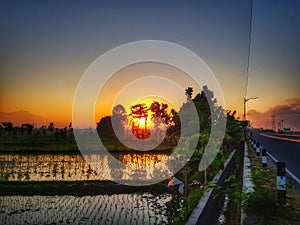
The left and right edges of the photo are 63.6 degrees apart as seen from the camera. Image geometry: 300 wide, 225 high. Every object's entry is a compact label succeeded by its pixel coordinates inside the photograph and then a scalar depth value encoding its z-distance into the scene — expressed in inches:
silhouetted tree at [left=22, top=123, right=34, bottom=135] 2017.0
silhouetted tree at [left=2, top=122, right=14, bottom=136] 1909.3
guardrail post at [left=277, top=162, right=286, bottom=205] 134.3
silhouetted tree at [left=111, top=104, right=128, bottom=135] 1771.2
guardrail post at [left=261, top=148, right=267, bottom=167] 264.4
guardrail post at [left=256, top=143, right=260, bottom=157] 381.9
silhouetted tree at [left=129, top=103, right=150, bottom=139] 1813.9
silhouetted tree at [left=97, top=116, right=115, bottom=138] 1737.0
